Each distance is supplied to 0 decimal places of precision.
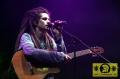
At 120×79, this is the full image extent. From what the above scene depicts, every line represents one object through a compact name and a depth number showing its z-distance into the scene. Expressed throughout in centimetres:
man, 379
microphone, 362
